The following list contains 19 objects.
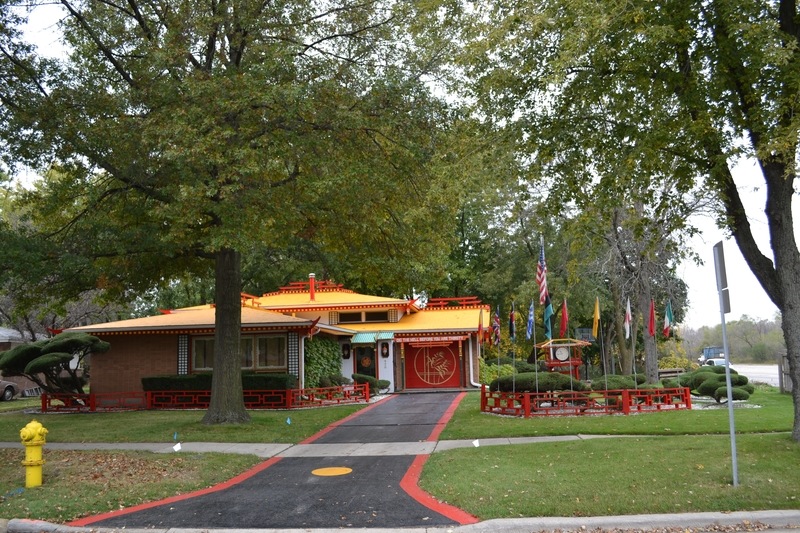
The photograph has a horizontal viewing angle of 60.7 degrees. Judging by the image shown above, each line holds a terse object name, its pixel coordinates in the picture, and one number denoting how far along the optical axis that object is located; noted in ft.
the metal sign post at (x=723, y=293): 28.53
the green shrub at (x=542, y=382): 65.26
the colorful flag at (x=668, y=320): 76.59
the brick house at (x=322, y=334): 84.28
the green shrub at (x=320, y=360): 87.45
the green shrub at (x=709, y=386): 71.15
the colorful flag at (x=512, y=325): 81.54
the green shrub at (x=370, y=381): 100.57
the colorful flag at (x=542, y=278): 58.18
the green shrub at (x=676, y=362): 134.41
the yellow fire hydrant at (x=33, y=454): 32.73
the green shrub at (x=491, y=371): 116.98
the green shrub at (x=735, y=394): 67.64
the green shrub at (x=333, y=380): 90.68
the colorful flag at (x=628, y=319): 75.56
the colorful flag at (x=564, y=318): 70.69
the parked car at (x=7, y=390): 107.86
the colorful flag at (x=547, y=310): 59.77
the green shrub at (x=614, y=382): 70.08
